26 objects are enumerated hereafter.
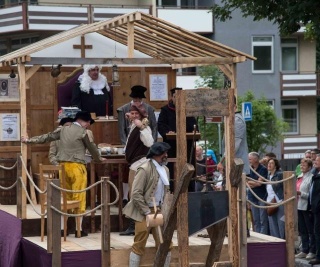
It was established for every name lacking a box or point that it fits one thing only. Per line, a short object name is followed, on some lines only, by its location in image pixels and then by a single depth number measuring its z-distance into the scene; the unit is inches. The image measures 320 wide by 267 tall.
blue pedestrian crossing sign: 1143.8
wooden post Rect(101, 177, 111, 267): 582.2
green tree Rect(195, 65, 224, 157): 1504.7
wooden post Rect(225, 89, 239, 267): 570.6
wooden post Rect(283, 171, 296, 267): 625.0
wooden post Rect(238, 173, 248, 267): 594.2
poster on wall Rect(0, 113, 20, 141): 743.7
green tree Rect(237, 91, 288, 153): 1590.8
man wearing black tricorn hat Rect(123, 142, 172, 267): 568.7
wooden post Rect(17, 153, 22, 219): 650.8
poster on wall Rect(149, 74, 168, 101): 764.0
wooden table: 649.0
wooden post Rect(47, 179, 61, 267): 576.7
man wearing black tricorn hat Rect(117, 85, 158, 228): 657.0
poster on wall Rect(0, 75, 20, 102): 747.4
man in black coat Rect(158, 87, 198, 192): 676.6
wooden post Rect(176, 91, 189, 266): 550.0
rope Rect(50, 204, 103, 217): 576.1
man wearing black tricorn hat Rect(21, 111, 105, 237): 634.8
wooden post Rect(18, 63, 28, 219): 660.1
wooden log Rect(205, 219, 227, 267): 579.5
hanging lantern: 706.2
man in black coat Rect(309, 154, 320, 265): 725.3
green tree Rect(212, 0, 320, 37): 835.4
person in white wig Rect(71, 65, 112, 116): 724.0
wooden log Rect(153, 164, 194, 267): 540.4
